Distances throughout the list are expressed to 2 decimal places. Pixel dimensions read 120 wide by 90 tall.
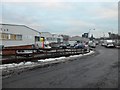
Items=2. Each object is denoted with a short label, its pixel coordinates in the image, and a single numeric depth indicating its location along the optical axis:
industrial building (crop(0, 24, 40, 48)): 17.55
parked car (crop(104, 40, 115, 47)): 31.25
